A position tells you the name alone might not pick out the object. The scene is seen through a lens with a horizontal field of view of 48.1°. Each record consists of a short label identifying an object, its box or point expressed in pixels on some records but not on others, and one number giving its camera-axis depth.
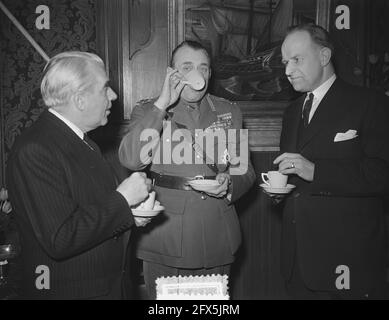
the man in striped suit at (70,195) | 1.45
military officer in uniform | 2.22
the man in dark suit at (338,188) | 2.12
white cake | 1.35
